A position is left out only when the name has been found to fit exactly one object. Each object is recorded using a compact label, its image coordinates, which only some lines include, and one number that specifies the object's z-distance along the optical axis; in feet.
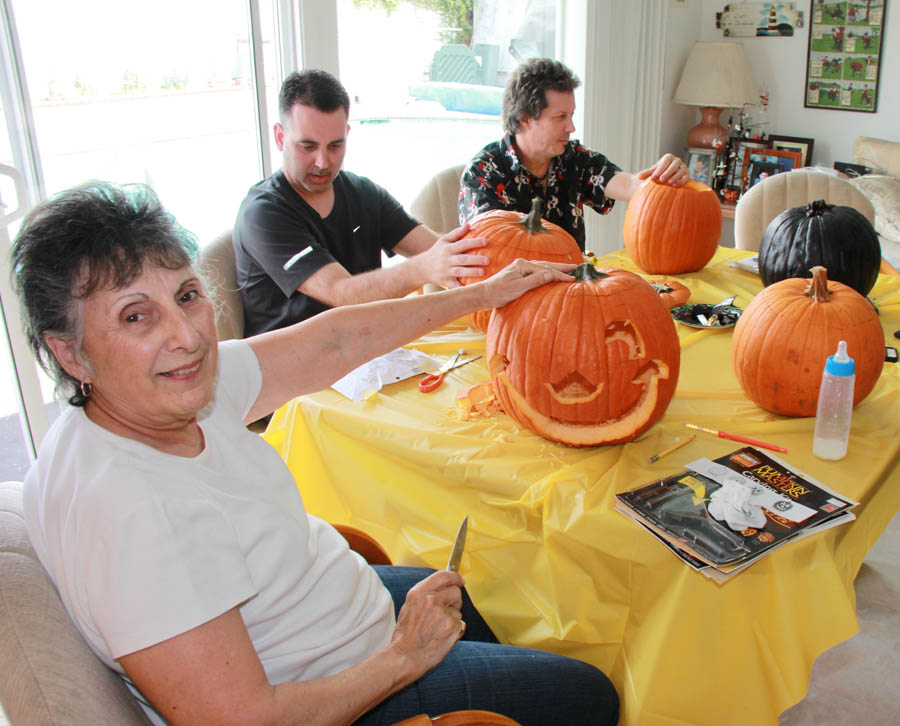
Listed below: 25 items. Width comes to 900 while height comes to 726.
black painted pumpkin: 5.68
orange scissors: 4.96
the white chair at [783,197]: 8.34
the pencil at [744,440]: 4.08
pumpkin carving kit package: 3.29
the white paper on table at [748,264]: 7.11
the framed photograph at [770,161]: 13.30
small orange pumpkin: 6.25
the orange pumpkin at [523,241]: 5.20
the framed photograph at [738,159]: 13.48
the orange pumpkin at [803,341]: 4.28
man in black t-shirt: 5.81
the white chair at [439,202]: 8.61
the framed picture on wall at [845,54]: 12.46
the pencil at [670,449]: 4.05
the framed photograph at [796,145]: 13.42
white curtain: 12.04
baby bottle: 3.91
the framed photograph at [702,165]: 13.74
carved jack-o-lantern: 4.09
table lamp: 12.94
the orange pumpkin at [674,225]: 6.81
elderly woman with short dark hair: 2.56
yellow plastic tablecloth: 3.36
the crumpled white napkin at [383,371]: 4.96
